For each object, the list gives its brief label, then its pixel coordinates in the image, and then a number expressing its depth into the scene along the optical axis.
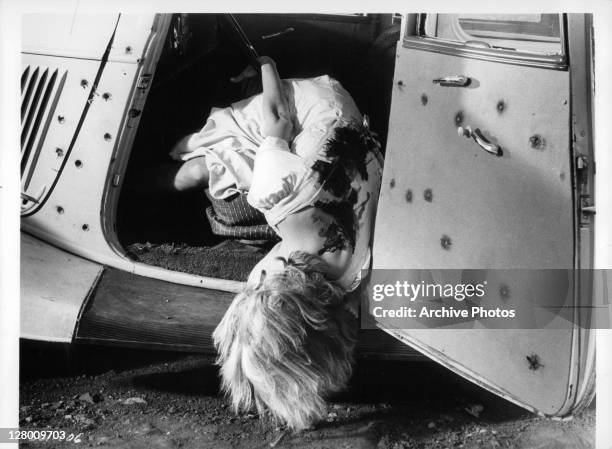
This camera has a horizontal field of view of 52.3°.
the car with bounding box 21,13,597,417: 1.34
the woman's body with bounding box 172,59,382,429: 1.45
